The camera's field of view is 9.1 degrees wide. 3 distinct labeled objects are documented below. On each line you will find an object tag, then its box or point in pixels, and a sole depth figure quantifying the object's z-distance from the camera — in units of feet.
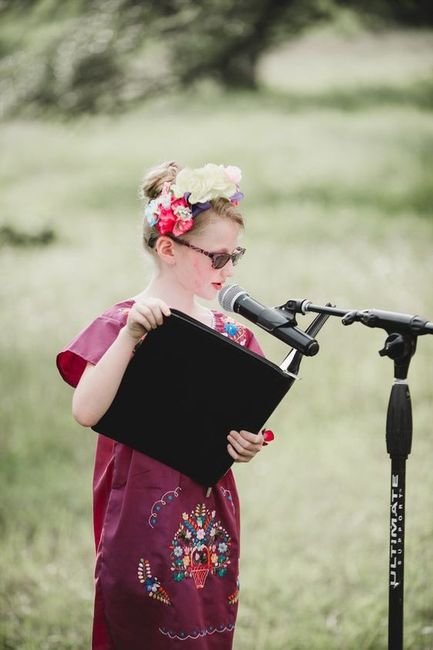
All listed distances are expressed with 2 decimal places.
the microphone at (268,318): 15.85
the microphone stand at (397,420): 15.73
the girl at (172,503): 16.36
